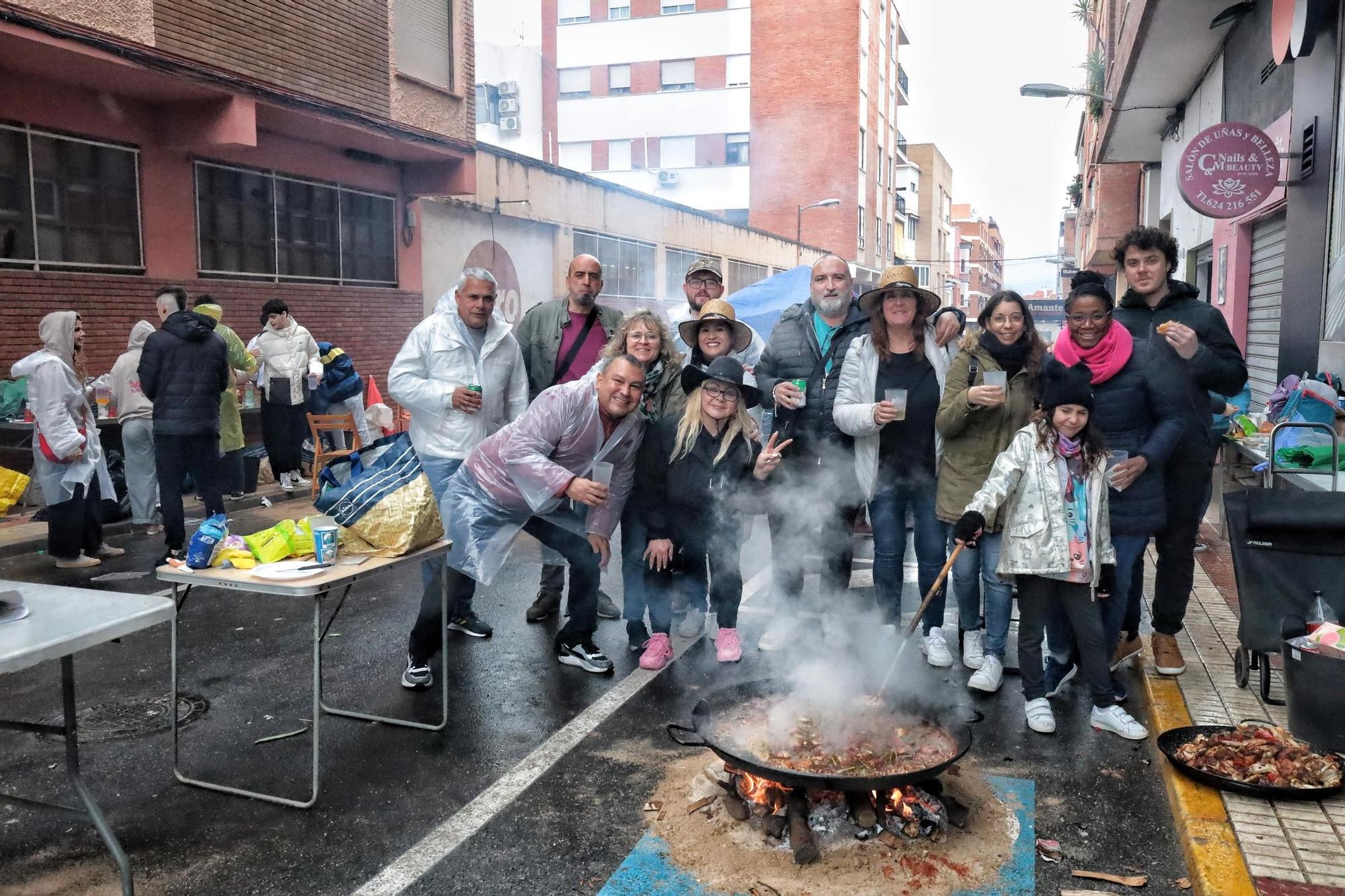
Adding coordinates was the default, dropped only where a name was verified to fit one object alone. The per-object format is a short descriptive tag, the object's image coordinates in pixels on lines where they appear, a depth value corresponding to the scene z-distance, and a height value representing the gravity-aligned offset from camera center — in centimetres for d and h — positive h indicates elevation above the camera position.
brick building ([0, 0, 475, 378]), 1048 +241
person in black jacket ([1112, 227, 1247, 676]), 475 -12
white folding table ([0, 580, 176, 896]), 279 -82
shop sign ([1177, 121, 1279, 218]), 870 +156
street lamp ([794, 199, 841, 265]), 4025 +432
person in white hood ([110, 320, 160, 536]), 909 -75
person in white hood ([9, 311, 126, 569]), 723 -71
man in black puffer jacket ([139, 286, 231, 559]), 743 -41
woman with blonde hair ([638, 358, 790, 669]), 533 -73
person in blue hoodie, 1167 -50
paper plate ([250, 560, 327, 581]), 375 -84
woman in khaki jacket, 497 -38
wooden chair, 1034 -81
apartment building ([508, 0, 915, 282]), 4362 +1085
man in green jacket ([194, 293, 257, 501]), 987 -74
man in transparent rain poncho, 480 -66
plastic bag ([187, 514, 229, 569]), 382 -75
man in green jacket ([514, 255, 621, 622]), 624 +6
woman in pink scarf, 457 -33
